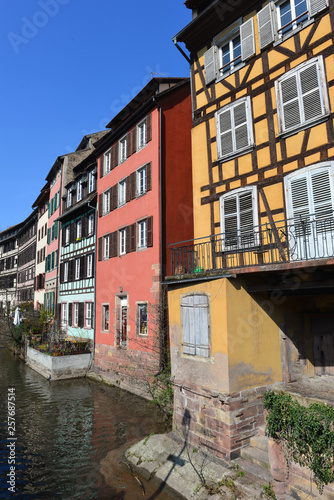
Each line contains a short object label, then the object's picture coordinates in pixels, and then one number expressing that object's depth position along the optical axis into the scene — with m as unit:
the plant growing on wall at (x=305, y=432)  6.17
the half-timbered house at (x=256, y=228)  8.23
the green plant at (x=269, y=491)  6.78
